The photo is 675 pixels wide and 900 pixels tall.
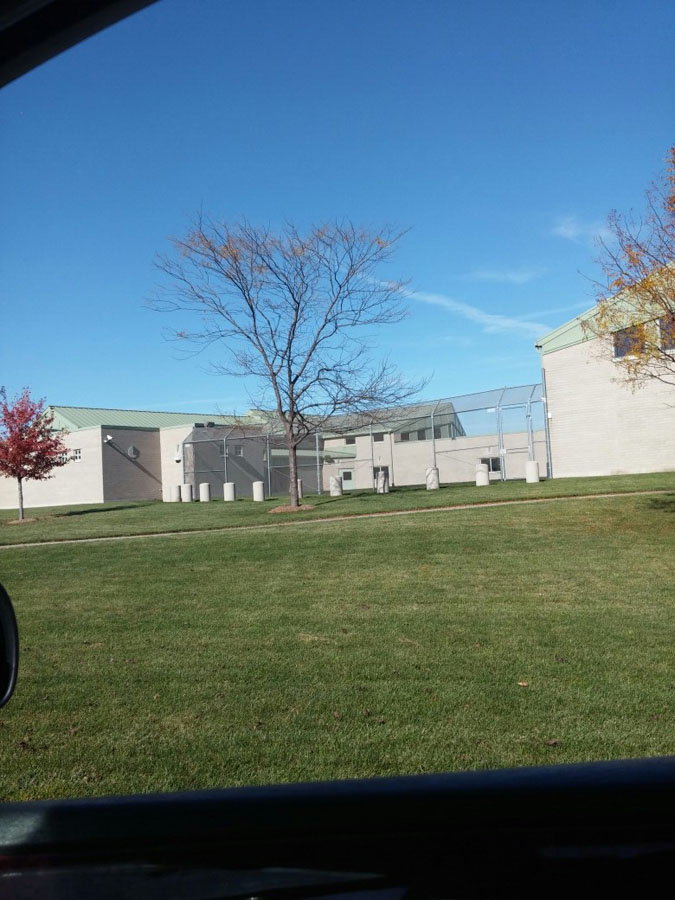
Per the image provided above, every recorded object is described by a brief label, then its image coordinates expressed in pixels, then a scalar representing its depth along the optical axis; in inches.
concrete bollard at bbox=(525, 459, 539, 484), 975.0
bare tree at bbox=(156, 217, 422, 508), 935.0
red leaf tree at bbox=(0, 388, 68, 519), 1087.6
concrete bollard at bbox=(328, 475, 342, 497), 1132.4
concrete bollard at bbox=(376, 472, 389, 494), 1076.3
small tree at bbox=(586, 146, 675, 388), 532.1
